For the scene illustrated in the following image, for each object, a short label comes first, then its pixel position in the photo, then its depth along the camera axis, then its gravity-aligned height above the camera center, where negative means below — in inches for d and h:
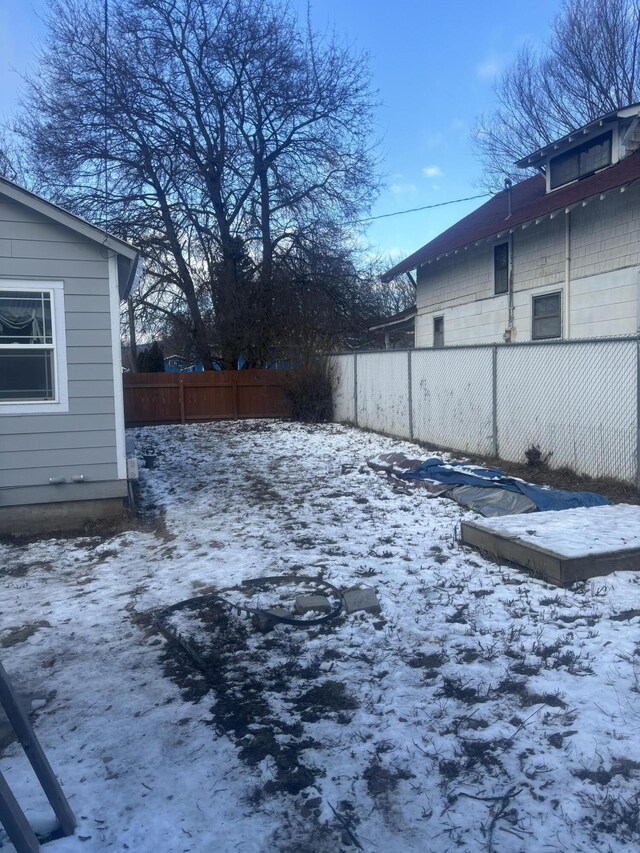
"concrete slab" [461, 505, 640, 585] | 215.3 -56.8
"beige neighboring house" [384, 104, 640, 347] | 478.0 +98.1
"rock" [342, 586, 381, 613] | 201.8 -67.1
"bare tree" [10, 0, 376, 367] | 829.2 +277.7
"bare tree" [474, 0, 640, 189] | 947.3 +435.0
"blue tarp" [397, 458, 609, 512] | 307.7 -55.6
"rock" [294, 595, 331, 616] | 201.9 -67.7
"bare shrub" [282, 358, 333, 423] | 773.9 -15.4
